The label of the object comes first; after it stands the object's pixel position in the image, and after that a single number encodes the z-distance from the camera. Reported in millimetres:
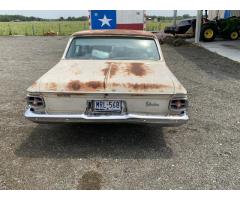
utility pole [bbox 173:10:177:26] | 15977
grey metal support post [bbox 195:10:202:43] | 11269
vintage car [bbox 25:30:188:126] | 2397
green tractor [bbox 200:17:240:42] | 11828
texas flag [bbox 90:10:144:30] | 7229
